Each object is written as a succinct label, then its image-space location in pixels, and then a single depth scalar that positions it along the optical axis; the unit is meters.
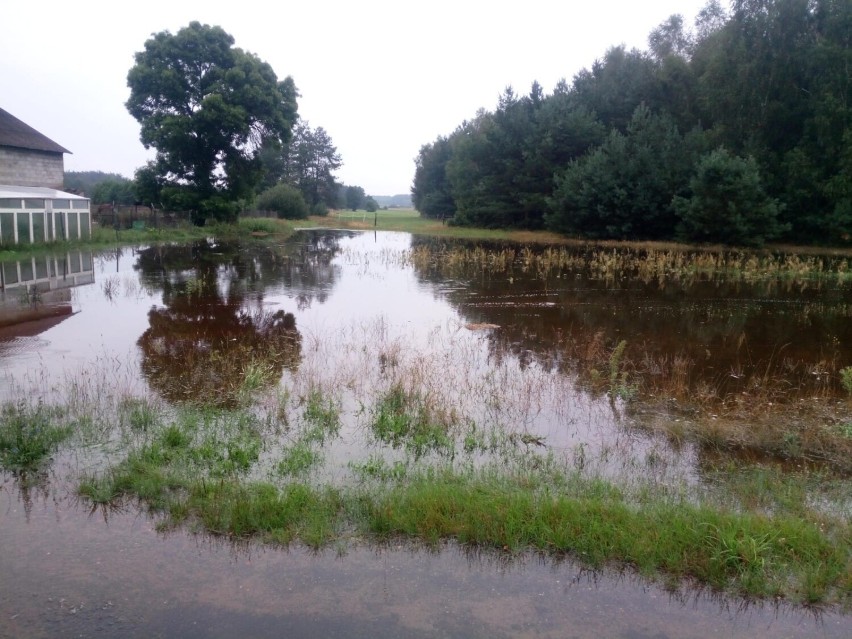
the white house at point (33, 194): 24.30
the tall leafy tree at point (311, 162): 84.81
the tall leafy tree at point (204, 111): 38.06
